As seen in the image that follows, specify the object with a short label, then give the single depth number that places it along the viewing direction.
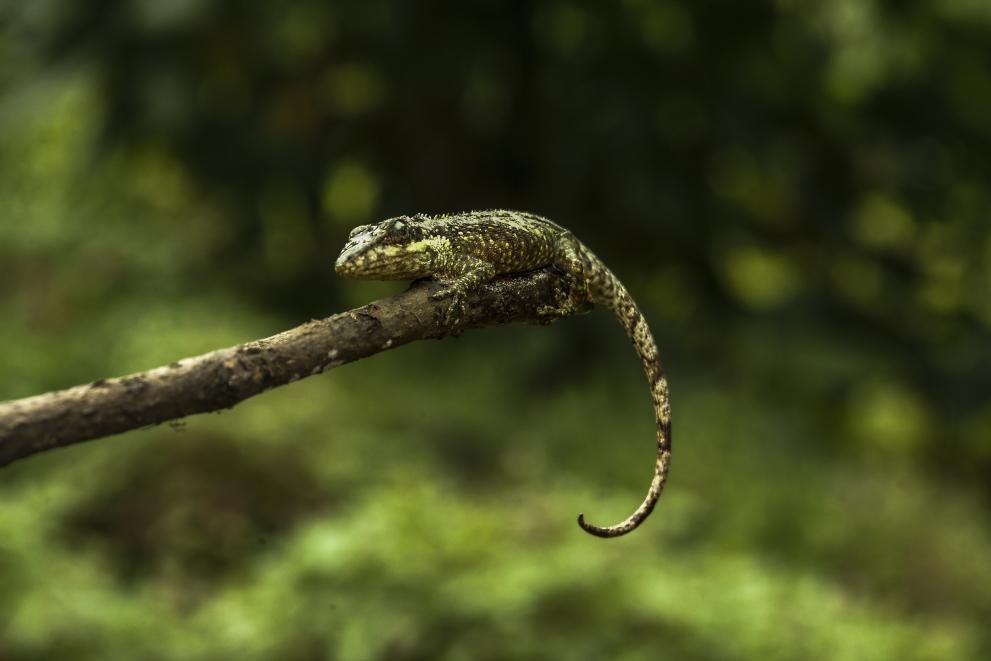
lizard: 2.20
